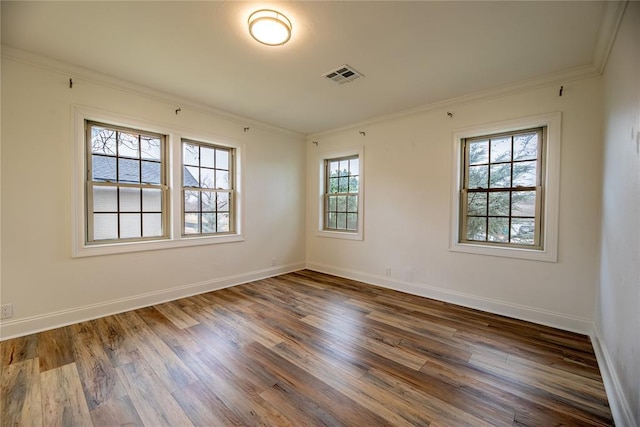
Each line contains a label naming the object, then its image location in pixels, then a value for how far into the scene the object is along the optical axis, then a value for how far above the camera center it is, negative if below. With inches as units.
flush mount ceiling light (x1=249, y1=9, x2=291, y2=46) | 76.9 +55.6
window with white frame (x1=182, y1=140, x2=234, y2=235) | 148.8 +12.3
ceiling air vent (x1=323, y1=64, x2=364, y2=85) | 108.2 +58.2
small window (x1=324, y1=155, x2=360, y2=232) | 185.6 +12.3
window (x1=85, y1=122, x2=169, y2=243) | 118.3 +11.2
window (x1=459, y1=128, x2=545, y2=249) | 119.6 +10.8
